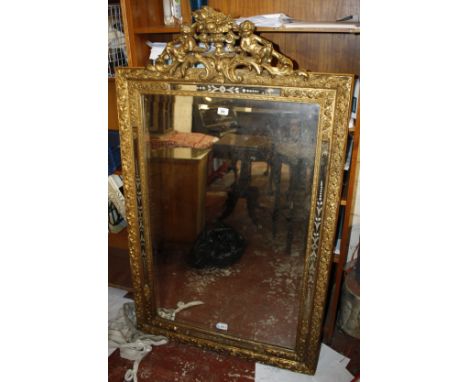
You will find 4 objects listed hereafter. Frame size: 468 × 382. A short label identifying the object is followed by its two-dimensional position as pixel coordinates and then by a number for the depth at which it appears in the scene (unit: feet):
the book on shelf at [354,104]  4.13
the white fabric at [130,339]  5.02
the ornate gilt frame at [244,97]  3.63
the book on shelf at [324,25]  3.66
